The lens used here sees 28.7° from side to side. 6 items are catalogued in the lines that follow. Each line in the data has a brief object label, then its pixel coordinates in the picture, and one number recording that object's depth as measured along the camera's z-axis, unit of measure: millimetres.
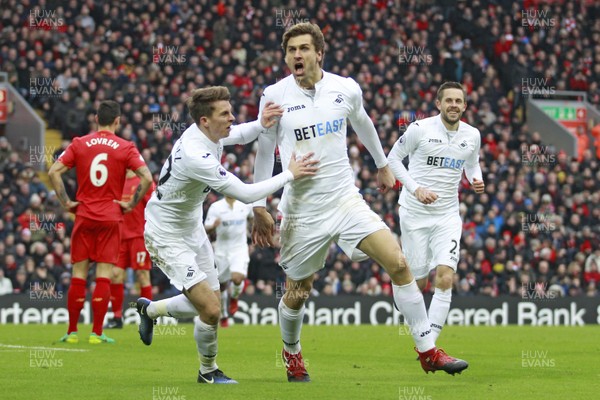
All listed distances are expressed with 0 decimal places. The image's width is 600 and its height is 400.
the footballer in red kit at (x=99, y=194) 13961
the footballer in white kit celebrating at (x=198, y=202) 9477
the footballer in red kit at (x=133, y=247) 17797
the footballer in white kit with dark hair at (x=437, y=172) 13117
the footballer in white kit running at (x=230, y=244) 20250
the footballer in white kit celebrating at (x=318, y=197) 9664
